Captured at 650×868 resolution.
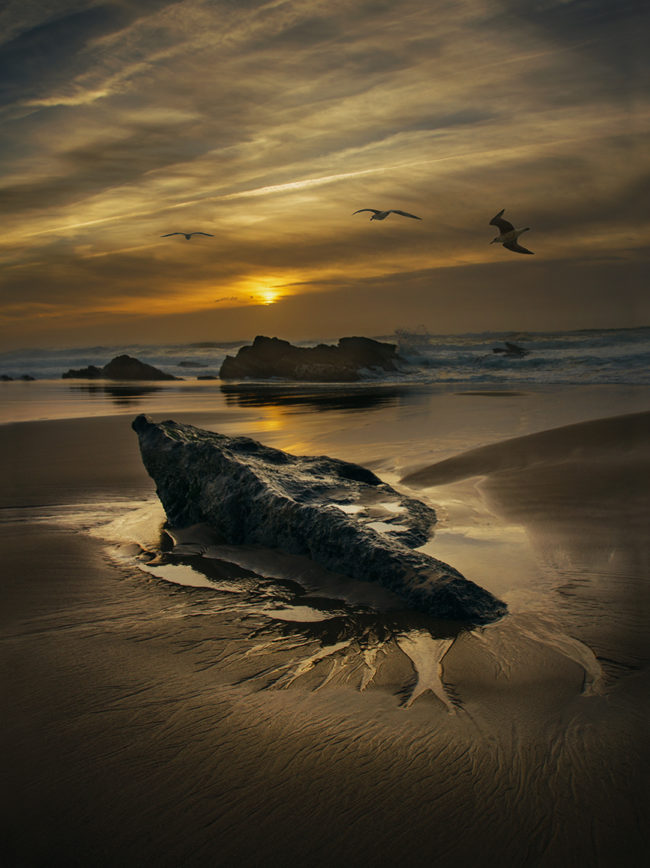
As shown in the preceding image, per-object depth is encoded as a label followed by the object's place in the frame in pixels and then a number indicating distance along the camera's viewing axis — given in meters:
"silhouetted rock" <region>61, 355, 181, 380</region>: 38.47
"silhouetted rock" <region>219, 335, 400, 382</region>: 32.22
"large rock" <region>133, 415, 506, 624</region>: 3.13
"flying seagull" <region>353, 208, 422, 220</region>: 10.94
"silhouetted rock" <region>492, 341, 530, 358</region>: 34.97
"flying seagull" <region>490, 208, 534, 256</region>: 9.78
